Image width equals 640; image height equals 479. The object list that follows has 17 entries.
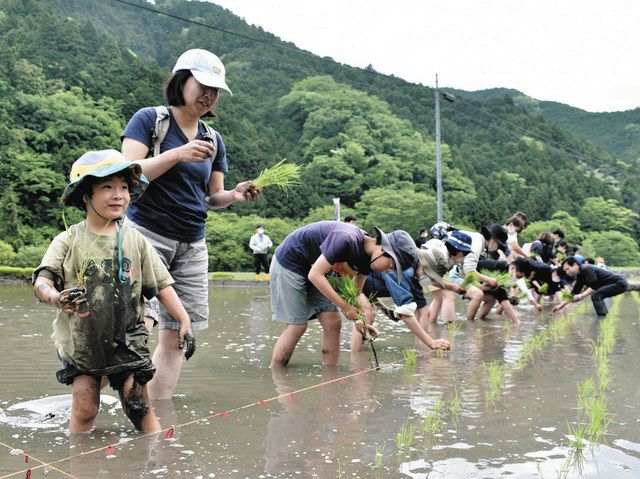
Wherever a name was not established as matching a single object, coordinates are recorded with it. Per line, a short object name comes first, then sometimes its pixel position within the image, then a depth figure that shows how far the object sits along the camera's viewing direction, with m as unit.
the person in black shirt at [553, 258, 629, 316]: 11.10
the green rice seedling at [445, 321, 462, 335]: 8.08
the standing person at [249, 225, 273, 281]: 20.02
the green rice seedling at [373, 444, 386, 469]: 2.96
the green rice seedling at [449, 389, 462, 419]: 3.95
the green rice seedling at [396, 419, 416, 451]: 3.28
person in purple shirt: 5.14
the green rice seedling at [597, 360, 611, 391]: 4.74
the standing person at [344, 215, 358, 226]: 11.67
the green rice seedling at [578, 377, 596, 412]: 4.18
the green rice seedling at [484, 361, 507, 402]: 4.47
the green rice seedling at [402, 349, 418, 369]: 5.68
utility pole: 24.05
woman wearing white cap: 3.99
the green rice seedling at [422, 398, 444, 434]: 3.55
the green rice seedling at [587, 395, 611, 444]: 3.41
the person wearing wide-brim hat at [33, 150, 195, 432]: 3.12
